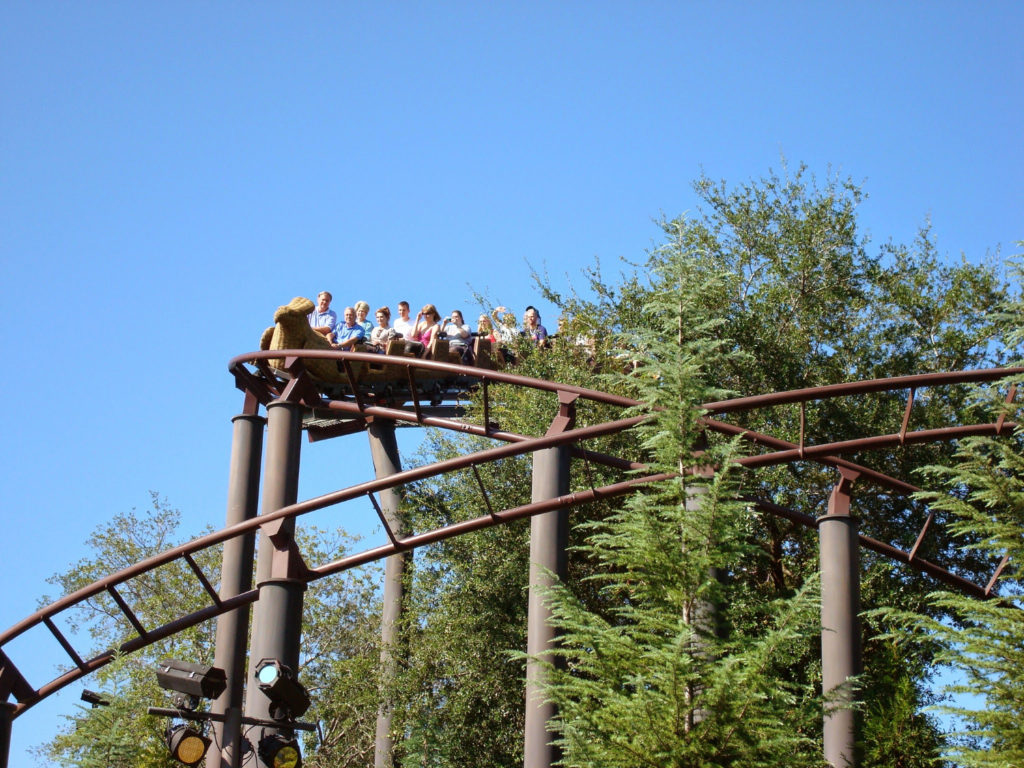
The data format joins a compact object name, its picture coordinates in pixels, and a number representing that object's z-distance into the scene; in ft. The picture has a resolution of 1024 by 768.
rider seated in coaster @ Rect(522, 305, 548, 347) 58.08
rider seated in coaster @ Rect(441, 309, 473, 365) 51.37
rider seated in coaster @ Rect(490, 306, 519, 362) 58.34
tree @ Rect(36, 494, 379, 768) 53.78
